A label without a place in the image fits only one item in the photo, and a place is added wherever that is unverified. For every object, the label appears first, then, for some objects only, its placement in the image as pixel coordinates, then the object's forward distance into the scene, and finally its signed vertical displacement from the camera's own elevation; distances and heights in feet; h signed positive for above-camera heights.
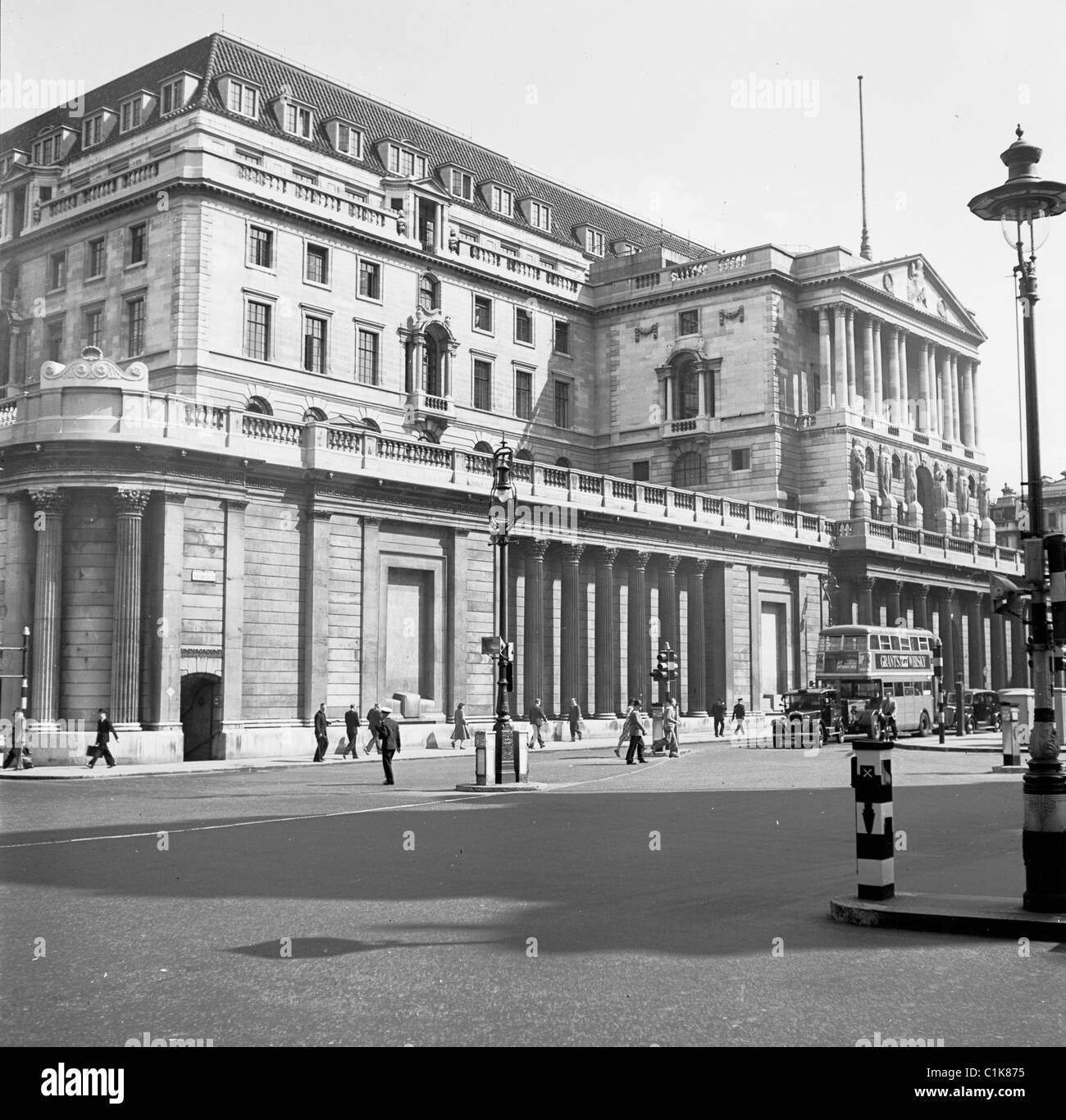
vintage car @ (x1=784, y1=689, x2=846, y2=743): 159.02 -4.28
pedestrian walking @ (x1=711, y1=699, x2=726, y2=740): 179.22 -5.85
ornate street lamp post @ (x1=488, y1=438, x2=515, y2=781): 88.79 +4.16
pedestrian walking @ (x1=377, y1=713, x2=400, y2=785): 88.27 -4.65
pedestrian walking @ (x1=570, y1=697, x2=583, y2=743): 161.58 -5.61
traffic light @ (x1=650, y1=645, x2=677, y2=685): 143.74 +0.57
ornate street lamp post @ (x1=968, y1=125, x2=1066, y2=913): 34.88 +1.87
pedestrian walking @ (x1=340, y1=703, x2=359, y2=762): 125.80 -5.07
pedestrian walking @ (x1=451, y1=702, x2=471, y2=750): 144.56 -6.15
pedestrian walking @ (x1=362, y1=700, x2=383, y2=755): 110.83 -4.06
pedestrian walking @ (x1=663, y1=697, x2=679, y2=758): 135.03 -6.02
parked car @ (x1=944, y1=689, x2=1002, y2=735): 198.80 -6.10
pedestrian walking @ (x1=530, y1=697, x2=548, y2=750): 152.56 -5.32
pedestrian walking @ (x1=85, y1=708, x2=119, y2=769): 108.99 -5.70
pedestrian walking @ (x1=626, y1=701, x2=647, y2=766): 116.16 -5.38
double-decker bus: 163.94 +0.62
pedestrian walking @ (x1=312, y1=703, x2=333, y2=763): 122.62 -5.59
